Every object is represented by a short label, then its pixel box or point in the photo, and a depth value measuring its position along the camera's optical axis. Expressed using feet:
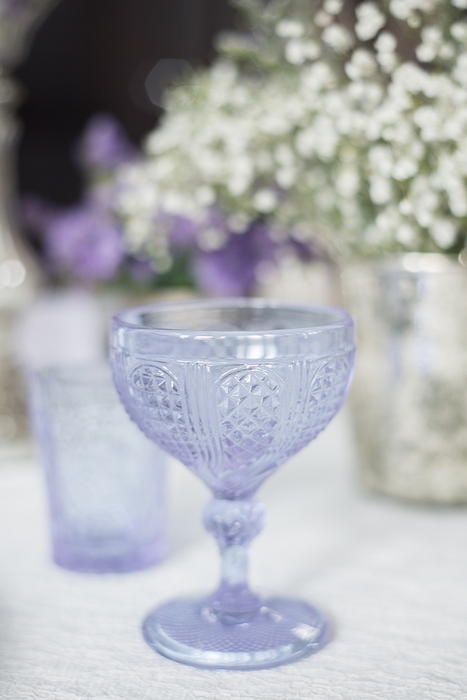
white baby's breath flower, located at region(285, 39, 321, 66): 2.75
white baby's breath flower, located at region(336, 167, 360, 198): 2.77
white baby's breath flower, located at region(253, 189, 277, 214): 2.97
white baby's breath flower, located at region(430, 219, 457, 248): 2.68
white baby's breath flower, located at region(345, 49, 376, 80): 2.65
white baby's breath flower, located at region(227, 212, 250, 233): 3.09
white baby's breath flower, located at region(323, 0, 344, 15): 2.67
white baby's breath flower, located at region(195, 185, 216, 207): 3.00
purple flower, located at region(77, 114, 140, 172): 3.95
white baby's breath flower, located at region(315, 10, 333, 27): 2.72
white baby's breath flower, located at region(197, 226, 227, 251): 3.20
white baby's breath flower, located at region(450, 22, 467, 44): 2.58
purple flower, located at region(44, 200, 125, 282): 3.52
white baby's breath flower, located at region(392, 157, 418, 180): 2.65
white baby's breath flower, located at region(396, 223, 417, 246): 2.73
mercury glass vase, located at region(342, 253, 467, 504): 2.76
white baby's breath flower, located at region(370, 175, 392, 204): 2.73
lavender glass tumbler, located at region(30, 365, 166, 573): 2.56
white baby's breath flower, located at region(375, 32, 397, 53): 2.61
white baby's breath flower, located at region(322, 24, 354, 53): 2.71
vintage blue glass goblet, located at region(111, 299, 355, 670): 2.19
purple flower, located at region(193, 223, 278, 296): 3.25
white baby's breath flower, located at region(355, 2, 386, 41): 2.64
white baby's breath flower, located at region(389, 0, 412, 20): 2.59
